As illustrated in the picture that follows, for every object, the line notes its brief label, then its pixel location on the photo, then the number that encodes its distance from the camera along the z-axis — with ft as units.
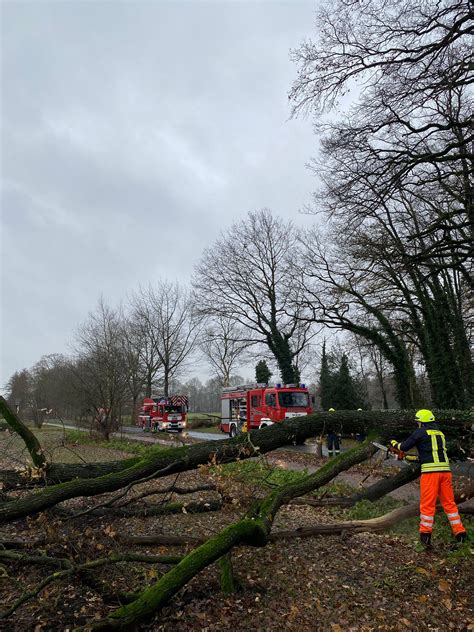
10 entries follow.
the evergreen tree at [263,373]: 130.93
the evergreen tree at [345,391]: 91.50
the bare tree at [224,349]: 112.70
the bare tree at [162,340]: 125.49
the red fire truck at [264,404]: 65.21
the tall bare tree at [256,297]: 101.60
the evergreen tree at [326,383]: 95.14
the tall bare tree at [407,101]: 26.12
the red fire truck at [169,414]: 96.63
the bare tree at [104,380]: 71.10
